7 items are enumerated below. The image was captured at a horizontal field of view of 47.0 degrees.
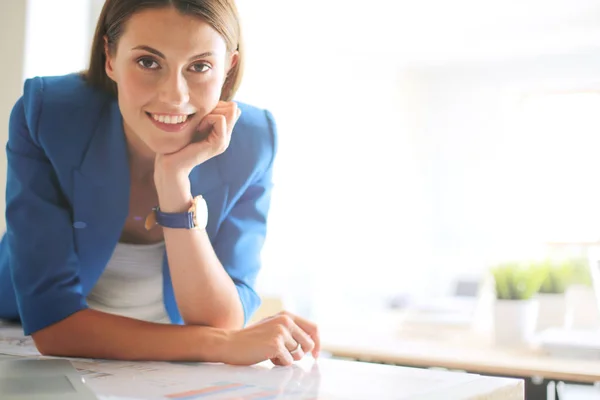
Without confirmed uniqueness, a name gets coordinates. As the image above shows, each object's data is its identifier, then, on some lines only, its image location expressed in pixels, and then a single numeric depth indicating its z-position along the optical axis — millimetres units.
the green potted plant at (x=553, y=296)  2562
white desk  803
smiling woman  1083
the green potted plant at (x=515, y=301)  2426
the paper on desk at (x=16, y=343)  1141
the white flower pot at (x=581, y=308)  2605
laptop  750
